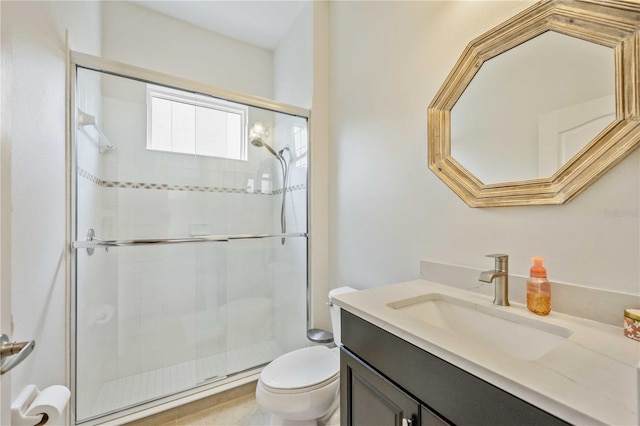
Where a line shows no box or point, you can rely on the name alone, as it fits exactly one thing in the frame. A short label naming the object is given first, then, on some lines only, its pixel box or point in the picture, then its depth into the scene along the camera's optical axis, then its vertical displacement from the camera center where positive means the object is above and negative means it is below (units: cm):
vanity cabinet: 49 -42
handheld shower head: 212 +58
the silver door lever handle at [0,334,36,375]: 48 -27
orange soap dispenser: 76 -23
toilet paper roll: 73 -60
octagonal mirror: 70 +36
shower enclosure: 147 -16
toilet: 113 -80
